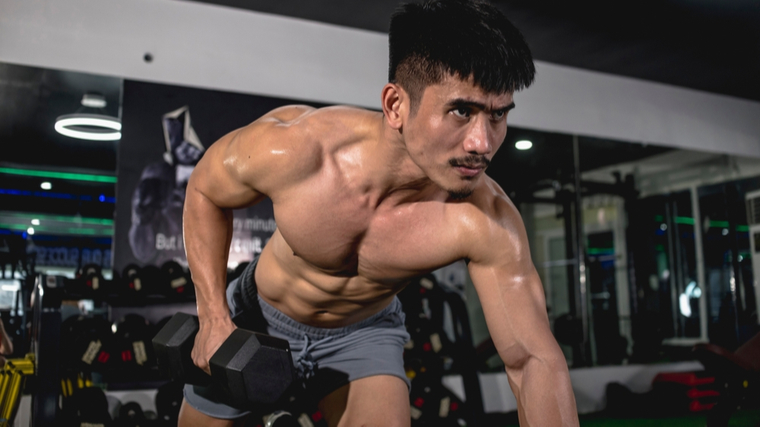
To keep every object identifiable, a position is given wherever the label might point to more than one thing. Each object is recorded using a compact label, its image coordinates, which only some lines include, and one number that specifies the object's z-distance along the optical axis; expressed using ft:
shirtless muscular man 3.97
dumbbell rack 8.30
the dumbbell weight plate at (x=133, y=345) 9.86
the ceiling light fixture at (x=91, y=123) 11.64
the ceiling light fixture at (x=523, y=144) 15.92
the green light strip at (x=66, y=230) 11.00
